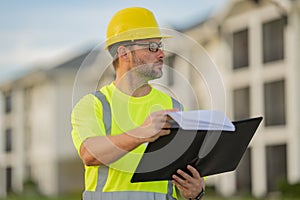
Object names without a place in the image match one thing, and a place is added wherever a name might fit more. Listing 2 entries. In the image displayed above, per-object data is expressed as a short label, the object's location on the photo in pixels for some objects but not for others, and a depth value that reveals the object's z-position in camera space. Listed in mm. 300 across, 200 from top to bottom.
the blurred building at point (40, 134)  54750
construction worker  3771
